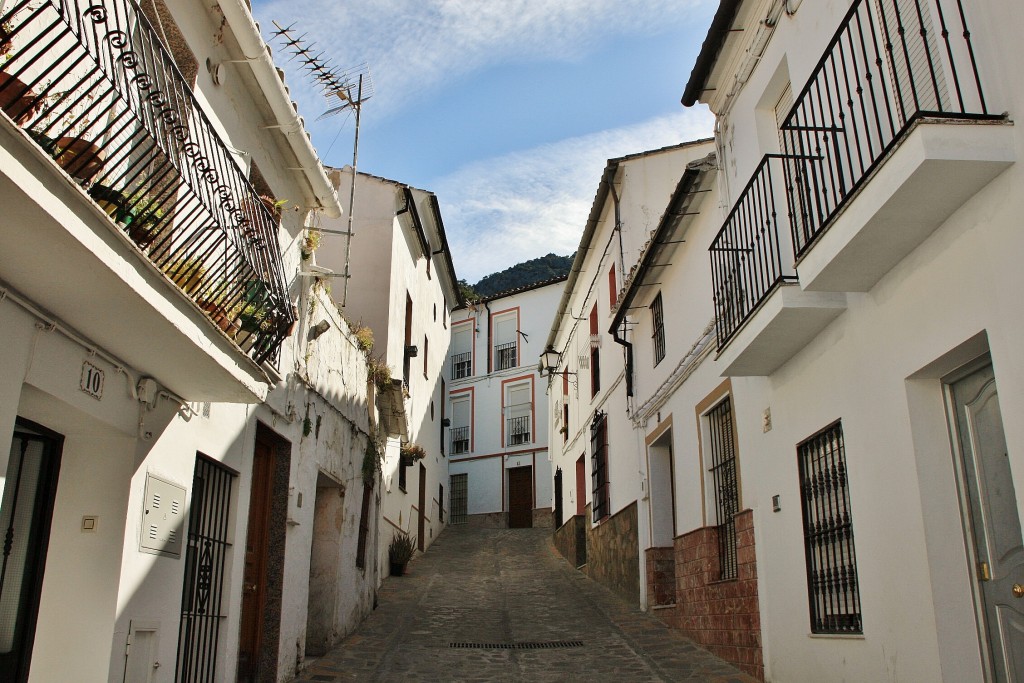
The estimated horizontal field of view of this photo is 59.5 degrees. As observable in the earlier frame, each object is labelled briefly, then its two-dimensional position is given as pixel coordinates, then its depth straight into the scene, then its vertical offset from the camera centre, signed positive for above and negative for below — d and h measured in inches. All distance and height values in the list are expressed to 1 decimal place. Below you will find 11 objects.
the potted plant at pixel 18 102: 155.2 +91.6
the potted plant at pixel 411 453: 694.8 +109.1
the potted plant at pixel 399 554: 639.8 +30.4
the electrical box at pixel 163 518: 239.9 +21.8
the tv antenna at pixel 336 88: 395.9 +256.0
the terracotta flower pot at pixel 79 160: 174.1 +90.1
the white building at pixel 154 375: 182.9 +57.2
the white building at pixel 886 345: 181.9 +62.4
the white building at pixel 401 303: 606.2 +212.9
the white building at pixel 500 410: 1134.4 +240.7
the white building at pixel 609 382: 552.4 +154.1
